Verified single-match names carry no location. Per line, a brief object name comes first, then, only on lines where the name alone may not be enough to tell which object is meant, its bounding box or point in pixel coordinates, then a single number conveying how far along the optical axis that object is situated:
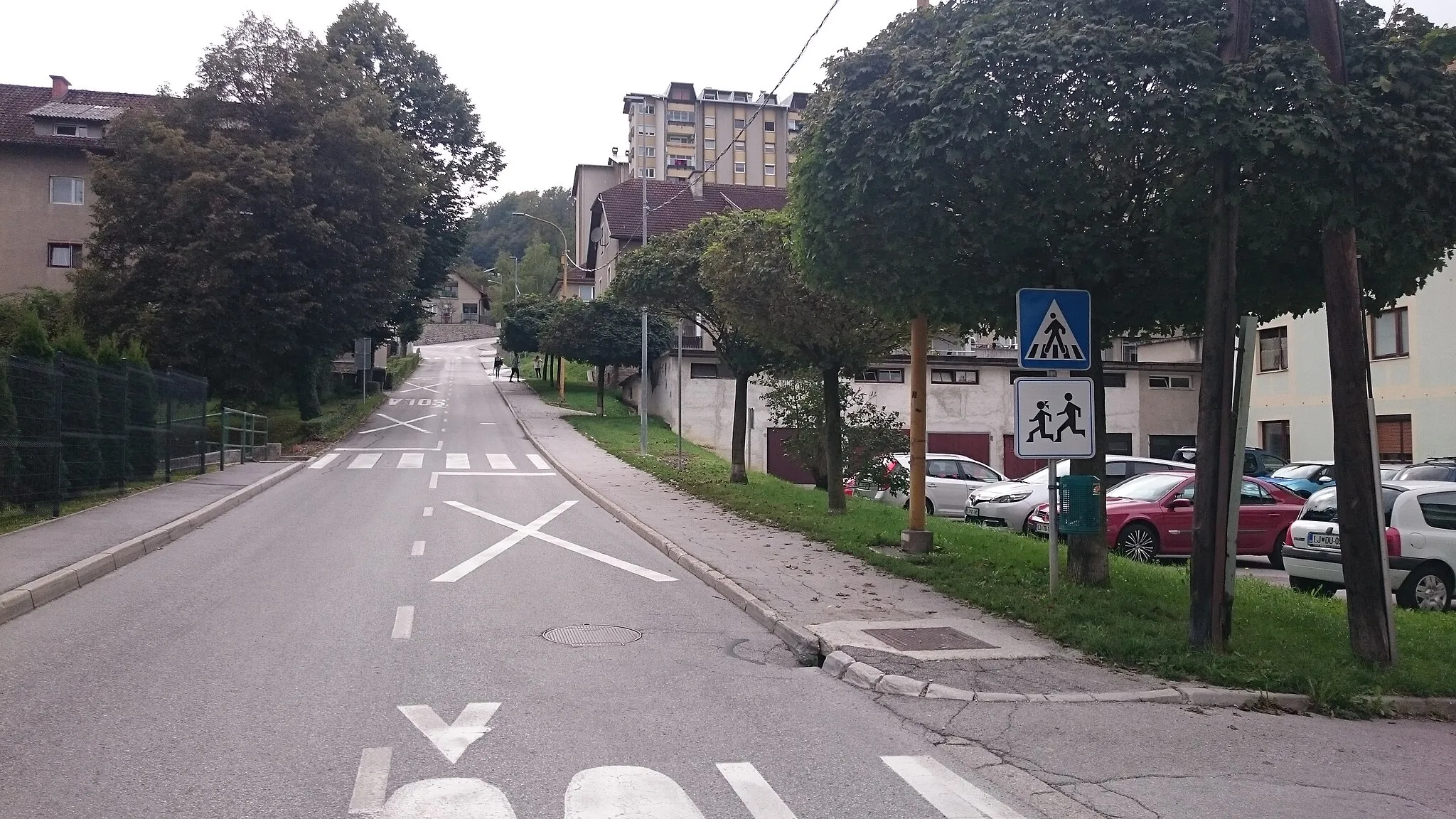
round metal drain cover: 8.73
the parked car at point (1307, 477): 22.08
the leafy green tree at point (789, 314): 16.19
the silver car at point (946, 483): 21.91
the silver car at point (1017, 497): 18.64
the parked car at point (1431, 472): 19.52
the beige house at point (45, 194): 47.25
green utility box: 9.69
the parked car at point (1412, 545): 12.02
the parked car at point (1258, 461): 26.66
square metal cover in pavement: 8.46
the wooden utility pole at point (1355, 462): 8.02
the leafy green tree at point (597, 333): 50.25
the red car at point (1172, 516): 16.27
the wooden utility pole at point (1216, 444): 8.12
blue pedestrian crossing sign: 9.48
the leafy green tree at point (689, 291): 22.08
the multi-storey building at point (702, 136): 96.19
